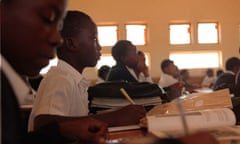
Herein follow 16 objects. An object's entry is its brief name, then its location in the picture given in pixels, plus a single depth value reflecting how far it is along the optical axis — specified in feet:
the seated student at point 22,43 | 1.82
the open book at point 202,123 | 3.03
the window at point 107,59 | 27.04
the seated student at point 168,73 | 15.21
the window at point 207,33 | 28.17
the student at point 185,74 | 25.13
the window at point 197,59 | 28.14
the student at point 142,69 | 13.11
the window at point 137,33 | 27.45
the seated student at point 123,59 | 9.11
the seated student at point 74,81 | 3.93
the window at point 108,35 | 27.25
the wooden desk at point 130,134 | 2.94
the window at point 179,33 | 27.91
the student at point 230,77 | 11.54
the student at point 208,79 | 25.15
